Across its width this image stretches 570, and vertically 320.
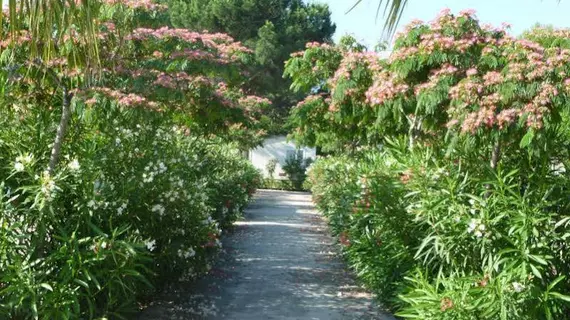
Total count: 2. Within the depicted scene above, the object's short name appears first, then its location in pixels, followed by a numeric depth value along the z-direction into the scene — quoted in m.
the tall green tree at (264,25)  31.78
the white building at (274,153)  42.72
